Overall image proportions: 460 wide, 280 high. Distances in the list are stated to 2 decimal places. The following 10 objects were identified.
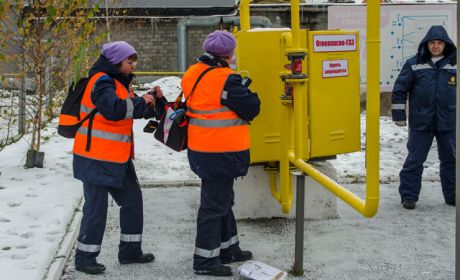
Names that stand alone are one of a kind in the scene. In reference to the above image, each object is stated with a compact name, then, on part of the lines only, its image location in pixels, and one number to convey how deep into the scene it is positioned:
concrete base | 5.01
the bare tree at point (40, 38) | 6.71
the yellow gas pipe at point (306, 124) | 2.78
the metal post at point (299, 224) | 3.79
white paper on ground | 3.70
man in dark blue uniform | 5.37
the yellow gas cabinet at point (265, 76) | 4.61
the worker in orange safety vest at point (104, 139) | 3.79
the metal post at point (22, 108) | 7.56
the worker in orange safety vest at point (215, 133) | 3.80
